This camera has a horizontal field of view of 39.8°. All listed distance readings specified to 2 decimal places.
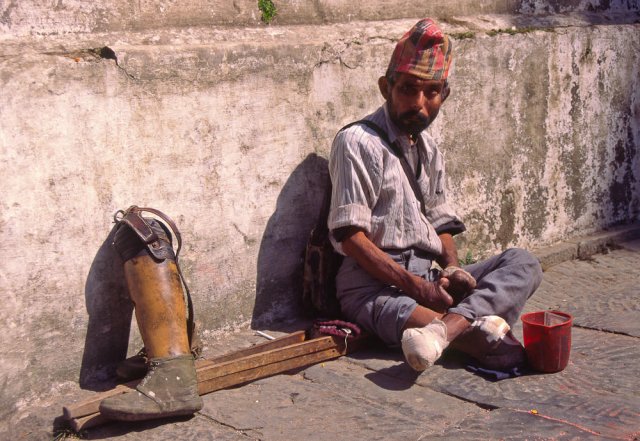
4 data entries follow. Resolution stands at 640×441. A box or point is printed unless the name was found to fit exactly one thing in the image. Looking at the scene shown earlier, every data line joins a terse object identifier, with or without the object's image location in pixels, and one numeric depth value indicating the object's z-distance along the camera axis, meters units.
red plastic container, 3.46
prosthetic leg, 3.12
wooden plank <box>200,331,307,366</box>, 3.52
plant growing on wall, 4.04
